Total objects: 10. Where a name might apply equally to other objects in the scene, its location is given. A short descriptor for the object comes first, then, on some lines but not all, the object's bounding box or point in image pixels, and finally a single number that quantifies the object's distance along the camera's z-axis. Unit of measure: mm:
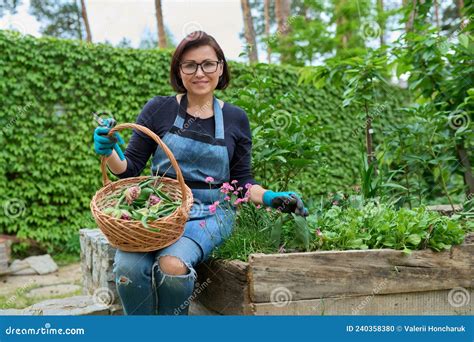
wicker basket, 1668
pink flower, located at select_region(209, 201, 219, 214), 2010
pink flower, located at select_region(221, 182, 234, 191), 2074
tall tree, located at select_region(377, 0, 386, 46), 9445
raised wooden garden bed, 1817
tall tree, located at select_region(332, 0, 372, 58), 9656
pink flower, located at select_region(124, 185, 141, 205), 1892
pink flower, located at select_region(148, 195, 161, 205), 1902
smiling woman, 1834
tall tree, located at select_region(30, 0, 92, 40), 11719
